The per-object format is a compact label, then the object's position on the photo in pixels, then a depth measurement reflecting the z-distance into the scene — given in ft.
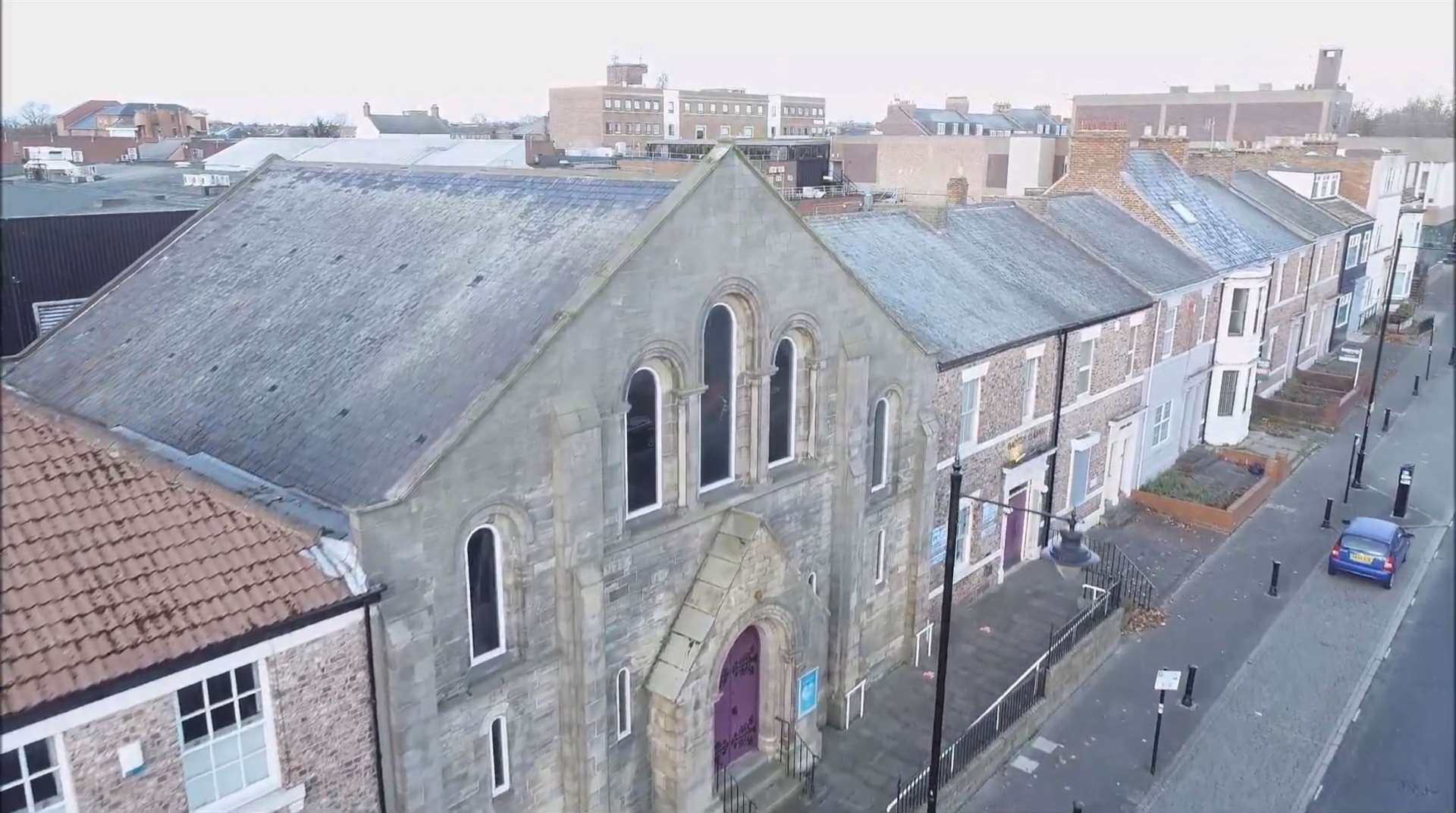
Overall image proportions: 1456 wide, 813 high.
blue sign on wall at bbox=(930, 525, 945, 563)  71.61
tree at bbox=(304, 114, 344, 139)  326.61
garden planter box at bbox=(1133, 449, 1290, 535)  95.20
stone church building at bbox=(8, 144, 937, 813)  40.96
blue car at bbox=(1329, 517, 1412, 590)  82.12
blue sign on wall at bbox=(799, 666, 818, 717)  56.39
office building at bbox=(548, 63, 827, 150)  317.22
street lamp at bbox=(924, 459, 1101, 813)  41.78
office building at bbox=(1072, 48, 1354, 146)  258.16
